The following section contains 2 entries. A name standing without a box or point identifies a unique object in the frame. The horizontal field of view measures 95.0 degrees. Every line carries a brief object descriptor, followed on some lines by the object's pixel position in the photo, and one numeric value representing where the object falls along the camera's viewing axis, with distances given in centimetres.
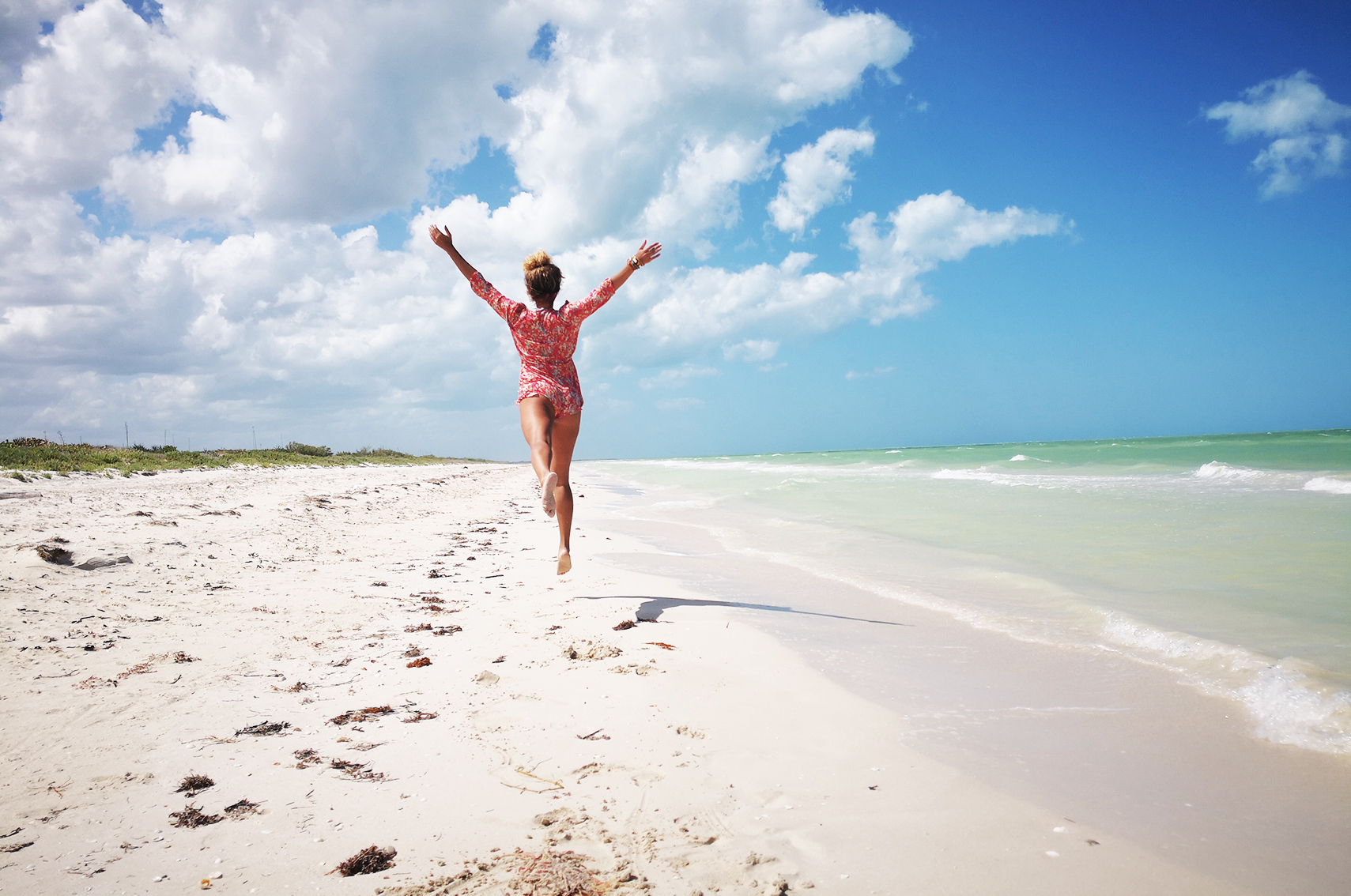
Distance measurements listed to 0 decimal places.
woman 452
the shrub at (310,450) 3266
